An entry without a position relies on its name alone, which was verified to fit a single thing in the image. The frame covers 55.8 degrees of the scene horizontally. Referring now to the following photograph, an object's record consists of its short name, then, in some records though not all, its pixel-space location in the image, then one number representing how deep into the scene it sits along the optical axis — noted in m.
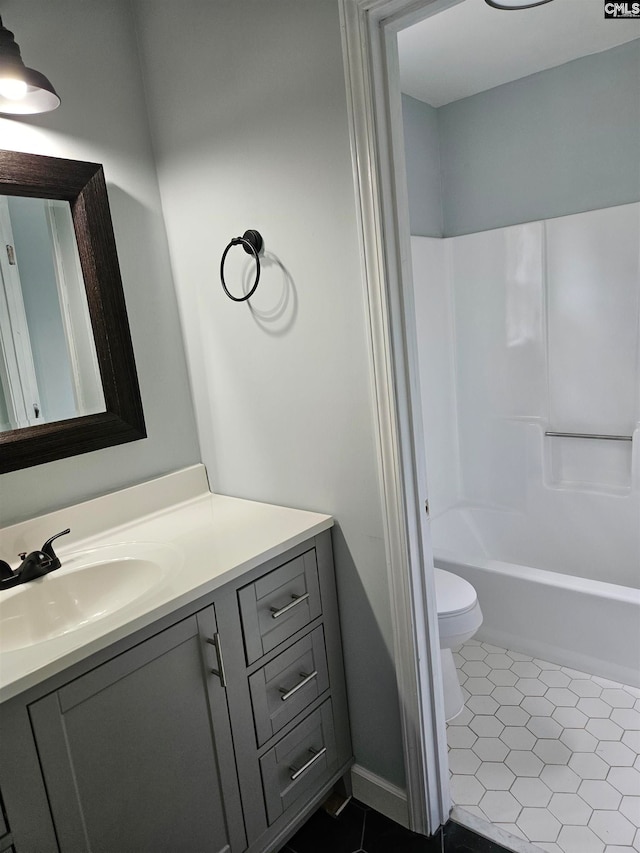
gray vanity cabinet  1.11
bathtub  2.16
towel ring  1.63
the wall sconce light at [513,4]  2.00
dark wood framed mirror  1.54
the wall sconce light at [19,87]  1.31
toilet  2.03
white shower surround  2.47
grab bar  2.71
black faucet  1.43
